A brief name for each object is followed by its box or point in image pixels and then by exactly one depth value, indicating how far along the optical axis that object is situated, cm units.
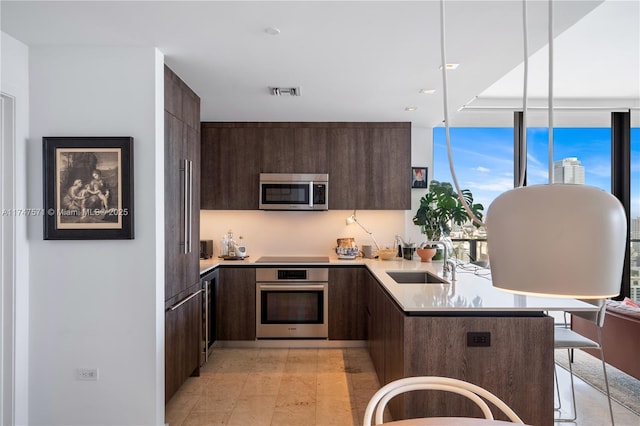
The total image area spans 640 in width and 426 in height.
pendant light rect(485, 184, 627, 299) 73
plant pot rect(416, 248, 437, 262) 457
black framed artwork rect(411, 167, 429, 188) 516
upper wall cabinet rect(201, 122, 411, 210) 481
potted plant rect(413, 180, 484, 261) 451
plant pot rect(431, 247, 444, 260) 466
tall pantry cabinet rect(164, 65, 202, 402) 290
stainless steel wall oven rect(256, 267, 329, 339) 449
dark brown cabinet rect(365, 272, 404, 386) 259
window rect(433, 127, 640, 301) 534
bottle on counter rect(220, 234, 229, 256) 498
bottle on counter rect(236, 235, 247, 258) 477
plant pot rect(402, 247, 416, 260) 488
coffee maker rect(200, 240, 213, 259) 486
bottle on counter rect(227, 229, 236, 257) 488
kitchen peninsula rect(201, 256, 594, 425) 237
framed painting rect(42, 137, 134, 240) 261
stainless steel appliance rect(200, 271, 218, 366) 383
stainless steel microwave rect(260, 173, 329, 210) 476
